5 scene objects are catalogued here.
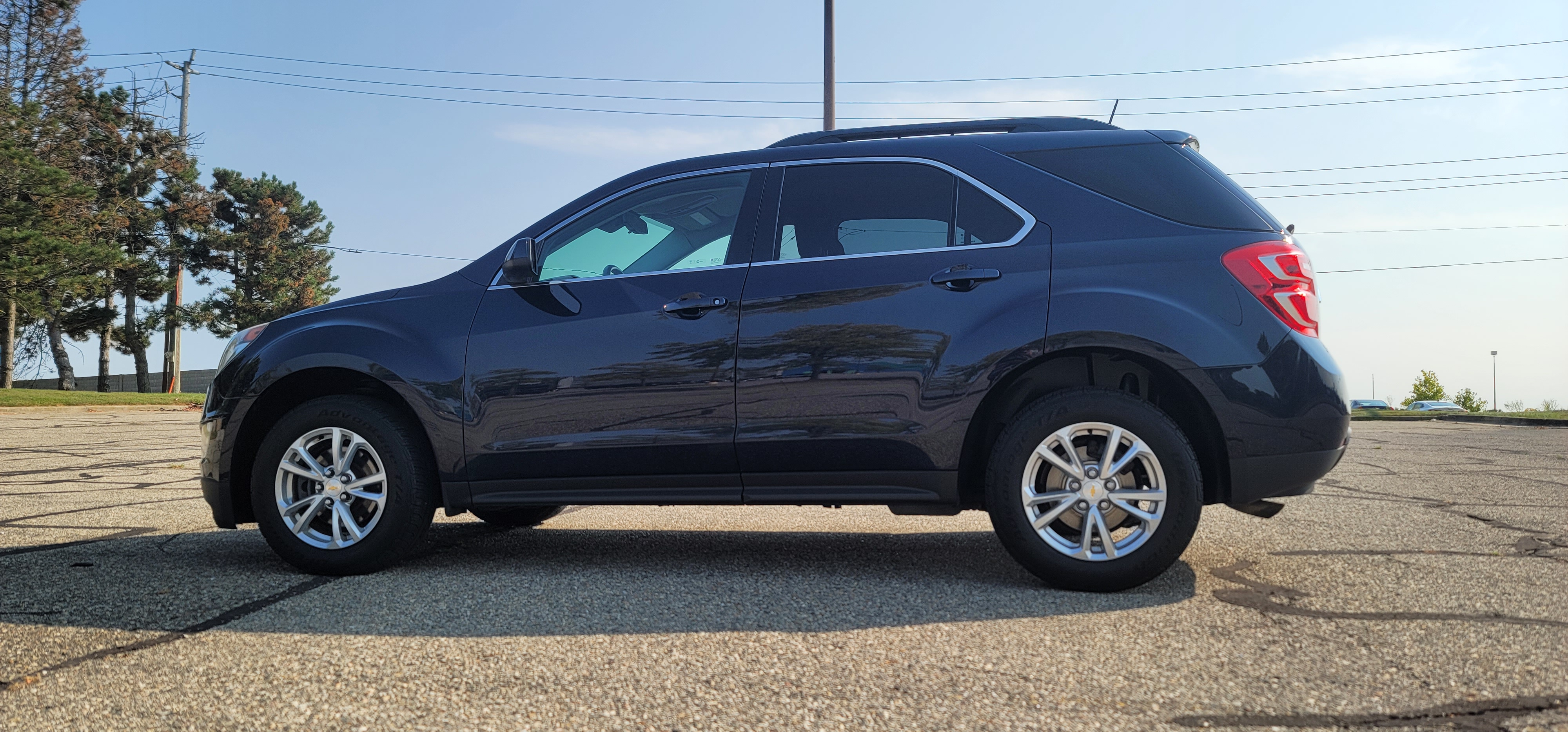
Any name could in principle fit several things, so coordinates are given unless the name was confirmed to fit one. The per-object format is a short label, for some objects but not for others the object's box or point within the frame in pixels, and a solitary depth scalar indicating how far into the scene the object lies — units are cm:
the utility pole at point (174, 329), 4091
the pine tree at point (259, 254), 5031
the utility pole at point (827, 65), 1526
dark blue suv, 381
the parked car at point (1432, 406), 6838
